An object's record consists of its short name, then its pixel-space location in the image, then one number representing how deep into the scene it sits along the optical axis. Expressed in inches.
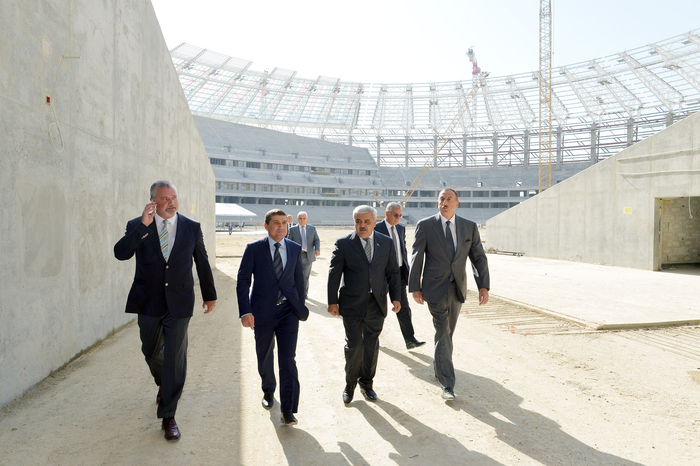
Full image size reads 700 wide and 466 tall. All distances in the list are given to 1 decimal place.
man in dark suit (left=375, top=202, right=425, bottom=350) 228.8
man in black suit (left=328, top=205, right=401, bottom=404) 163.6
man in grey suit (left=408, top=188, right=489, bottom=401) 173.3
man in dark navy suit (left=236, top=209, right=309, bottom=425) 150.7
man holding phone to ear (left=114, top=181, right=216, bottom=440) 137.2
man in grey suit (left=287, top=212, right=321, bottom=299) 362.3
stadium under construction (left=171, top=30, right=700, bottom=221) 2277.3
